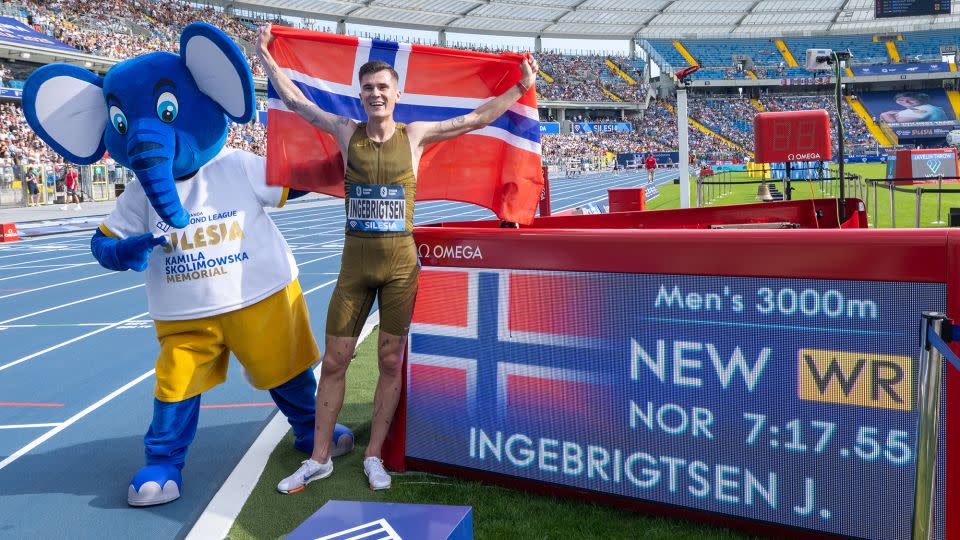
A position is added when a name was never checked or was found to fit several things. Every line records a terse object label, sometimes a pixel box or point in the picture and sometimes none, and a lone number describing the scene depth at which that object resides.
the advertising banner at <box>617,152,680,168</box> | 63.25
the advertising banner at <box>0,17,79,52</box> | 35.40
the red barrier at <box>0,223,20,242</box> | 18.84
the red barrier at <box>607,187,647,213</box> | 13.27
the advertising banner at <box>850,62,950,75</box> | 69.50
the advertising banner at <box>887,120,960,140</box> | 65.06
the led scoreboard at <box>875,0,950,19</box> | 52.69
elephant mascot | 3.78
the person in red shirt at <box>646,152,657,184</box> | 35.41
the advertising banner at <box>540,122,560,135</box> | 55.38
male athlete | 3.58
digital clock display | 12.27
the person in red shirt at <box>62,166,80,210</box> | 27.34
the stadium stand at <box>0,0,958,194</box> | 53.99
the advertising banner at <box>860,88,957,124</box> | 68.31
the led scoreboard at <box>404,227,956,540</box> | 2.73
